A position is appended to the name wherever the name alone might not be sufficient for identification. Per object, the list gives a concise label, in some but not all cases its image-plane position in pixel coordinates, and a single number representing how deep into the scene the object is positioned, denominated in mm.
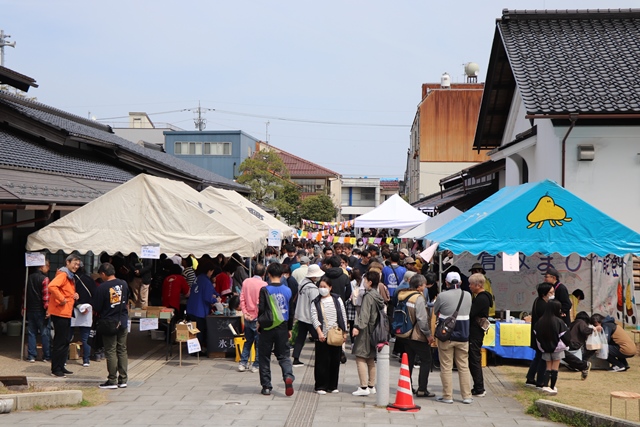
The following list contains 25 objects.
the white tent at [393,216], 21984
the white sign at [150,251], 11234
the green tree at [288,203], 45719
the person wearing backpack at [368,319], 9258
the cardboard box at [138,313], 11878
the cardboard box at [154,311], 11891
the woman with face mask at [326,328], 9430
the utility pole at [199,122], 71200
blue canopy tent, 12172
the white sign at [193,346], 11609
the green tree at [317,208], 58719
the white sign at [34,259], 11189
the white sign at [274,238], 16380
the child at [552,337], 9711
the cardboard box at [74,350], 11773
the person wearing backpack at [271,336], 9438
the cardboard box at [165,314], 11828
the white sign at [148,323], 11414
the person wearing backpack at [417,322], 9352
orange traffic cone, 8773
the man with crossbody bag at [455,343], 9164
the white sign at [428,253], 14052
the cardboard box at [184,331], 11670
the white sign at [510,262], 12422
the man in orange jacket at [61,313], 10453
